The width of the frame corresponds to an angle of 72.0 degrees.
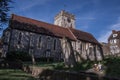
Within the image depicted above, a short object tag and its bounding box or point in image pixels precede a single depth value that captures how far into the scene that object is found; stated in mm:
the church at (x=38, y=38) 19380
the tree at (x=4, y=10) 12998
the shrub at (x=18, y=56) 17779
